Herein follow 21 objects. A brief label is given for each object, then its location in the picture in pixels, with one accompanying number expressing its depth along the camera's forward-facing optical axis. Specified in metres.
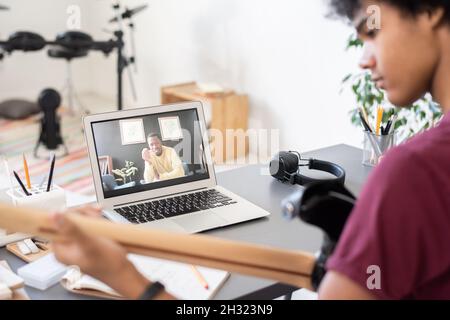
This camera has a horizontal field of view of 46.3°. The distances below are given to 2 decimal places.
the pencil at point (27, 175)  1.27
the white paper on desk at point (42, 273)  0.98
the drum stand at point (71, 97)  4.95
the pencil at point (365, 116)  1.66
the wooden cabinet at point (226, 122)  3.49
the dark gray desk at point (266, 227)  0.99
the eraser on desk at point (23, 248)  1.11
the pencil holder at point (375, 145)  1.62
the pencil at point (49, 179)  1.27
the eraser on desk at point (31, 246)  1.12
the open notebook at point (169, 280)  0.96
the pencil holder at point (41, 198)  1.23
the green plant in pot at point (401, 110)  2.22
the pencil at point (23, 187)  1.25
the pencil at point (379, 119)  1.64
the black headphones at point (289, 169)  1.48
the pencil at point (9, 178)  1.30
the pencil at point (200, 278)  0.98
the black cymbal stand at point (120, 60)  4.04
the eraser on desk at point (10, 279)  0.97
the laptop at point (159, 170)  1.26
